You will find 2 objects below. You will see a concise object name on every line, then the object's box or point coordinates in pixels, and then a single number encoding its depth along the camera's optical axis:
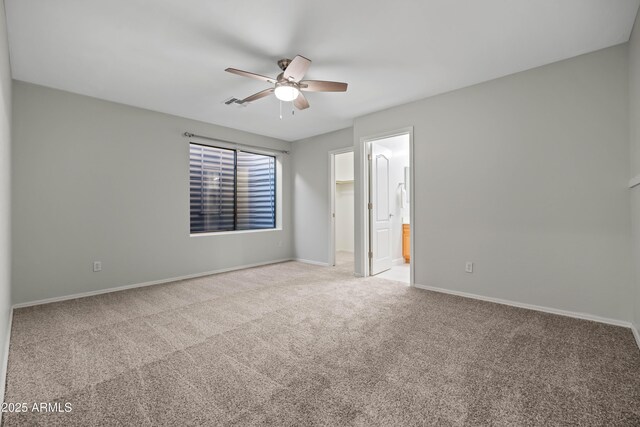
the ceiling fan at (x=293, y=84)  2.54
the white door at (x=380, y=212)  4.58
